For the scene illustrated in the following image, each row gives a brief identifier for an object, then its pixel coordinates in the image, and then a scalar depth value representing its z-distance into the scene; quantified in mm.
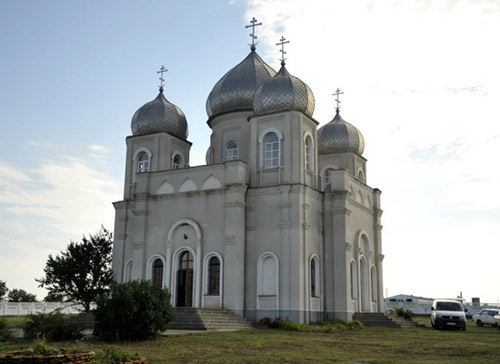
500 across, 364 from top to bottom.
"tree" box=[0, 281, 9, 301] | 52250
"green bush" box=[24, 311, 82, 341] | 15516
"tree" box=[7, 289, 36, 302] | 48006
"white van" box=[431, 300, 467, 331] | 24438
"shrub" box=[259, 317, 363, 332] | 22797
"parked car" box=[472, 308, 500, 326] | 29781
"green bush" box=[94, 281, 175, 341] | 15938
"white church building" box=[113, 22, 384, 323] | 24859
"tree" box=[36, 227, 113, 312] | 28141
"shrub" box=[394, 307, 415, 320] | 29516
